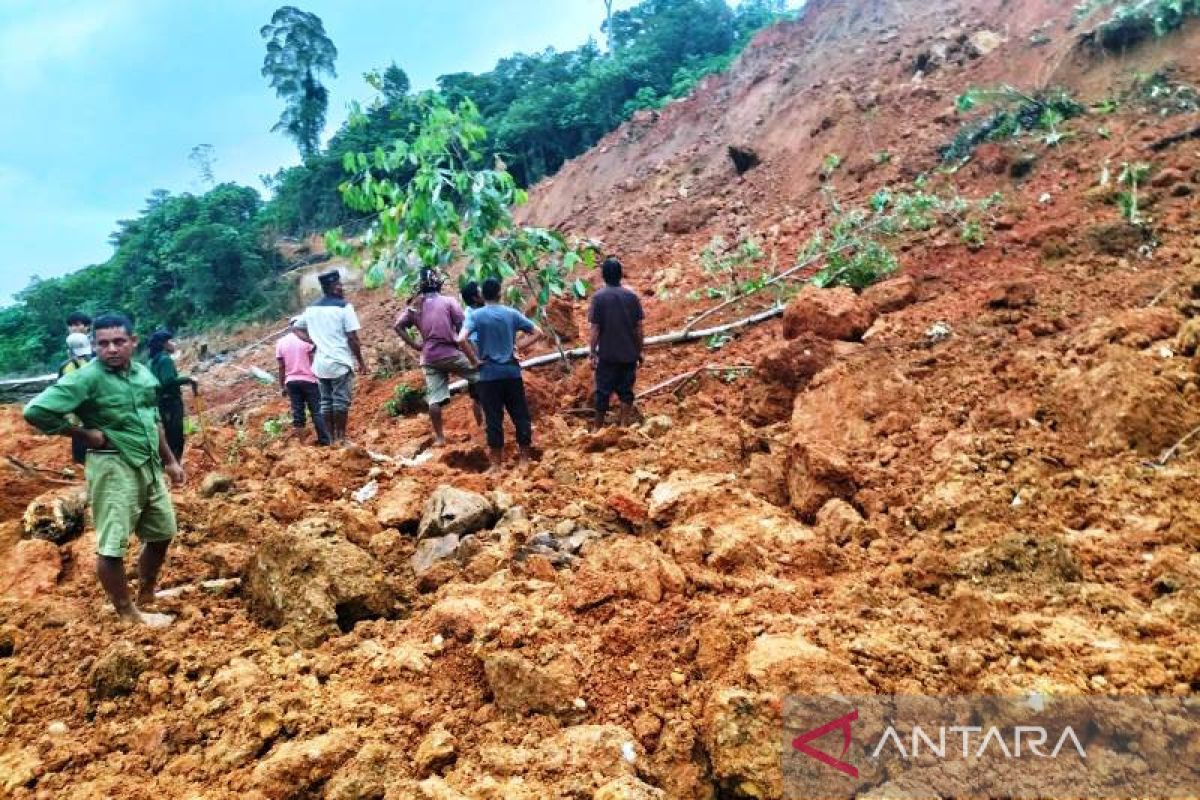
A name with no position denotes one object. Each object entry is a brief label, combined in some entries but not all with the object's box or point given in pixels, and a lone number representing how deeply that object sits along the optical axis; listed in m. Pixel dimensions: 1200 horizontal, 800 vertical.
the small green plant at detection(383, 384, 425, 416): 7.34
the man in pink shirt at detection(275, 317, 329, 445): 5.88
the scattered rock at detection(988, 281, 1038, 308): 4.54
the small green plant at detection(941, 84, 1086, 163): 7.93
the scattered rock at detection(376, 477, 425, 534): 3.74
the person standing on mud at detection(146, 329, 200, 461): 5.45
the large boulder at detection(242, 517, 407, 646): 2.71
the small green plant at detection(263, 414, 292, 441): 7.98
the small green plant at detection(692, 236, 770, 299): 7.54
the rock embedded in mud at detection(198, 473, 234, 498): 4.68
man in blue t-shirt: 4.81
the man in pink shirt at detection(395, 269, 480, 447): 5.45
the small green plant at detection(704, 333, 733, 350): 6.64
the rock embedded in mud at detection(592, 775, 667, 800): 1.67
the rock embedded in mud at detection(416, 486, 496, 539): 3.48
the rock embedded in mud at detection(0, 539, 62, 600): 3.42
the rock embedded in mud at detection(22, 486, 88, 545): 3.92
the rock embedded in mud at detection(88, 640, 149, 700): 2.42
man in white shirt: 5.52
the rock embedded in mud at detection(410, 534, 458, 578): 3.27
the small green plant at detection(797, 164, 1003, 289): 6.34
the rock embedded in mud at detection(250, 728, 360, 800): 1.87
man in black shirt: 5.14
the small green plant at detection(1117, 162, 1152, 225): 5.32
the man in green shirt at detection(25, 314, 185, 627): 2.85
